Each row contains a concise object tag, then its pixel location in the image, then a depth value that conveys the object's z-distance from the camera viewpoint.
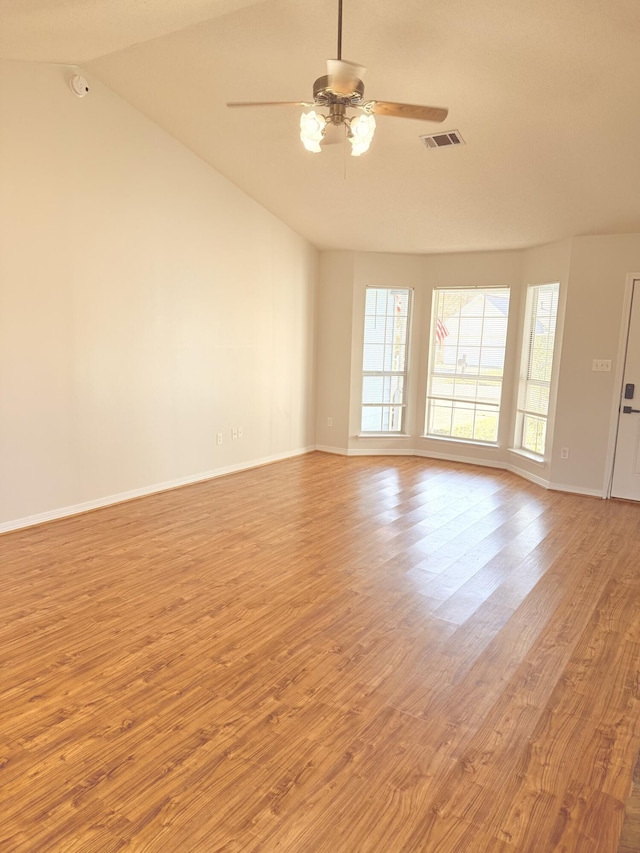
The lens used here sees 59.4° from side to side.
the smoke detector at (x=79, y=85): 4.18
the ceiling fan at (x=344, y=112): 2.59
